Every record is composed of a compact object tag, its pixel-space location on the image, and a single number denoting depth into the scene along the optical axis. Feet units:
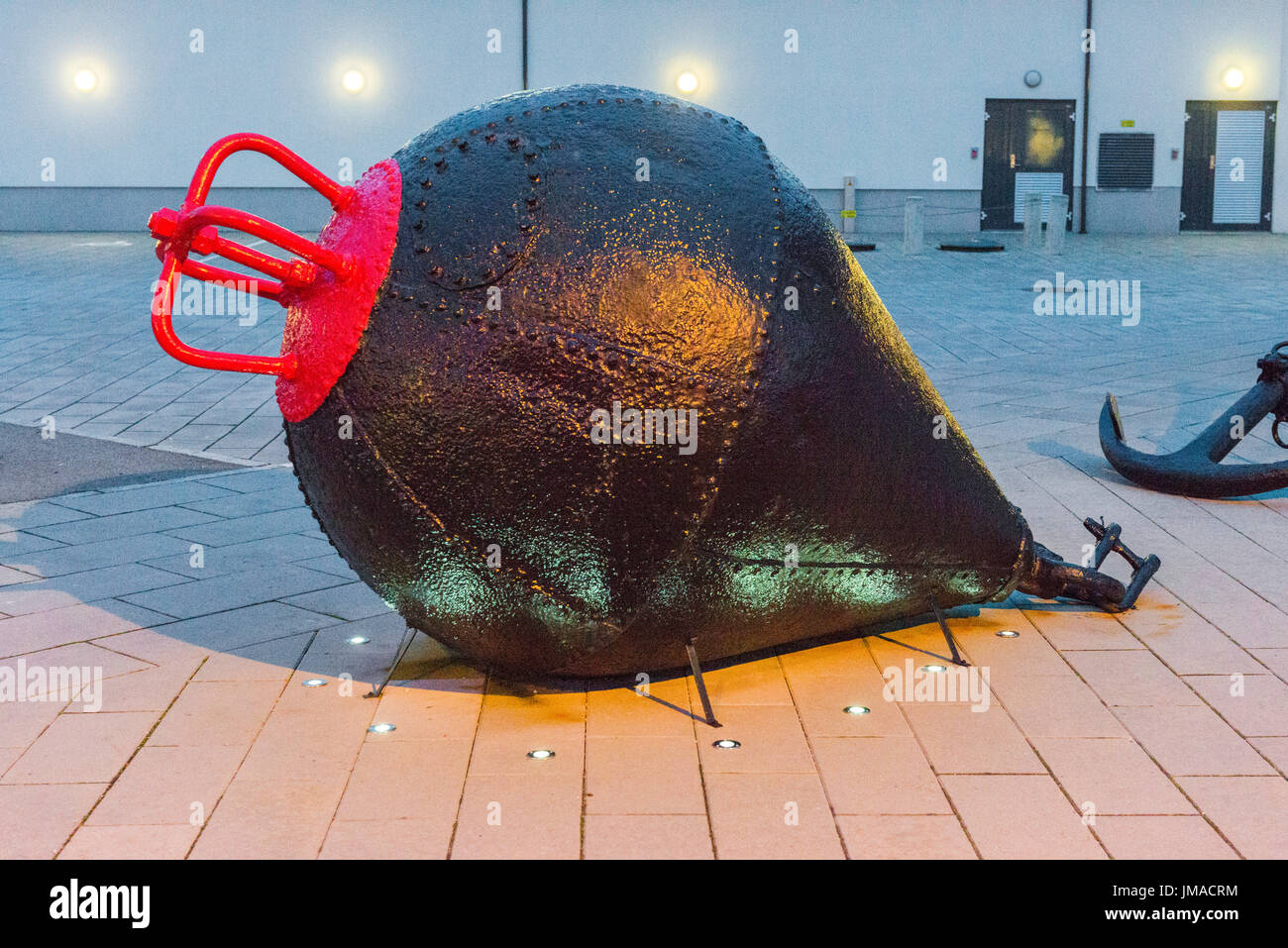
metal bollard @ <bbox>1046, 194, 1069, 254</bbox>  62.49
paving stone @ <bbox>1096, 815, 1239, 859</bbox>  9.95
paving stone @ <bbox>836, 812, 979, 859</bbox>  10.02
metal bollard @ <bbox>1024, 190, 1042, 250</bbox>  65.57
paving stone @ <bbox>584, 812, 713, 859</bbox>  10.10
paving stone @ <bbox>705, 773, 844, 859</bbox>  10.10
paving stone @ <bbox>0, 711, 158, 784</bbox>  11.51
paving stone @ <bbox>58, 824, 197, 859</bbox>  10.08
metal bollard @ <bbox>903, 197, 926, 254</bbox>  63.98
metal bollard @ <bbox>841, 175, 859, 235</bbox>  72.28
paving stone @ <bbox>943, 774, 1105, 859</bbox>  10.04
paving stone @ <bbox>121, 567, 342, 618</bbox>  15.97
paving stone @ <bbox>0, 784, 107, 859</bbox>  10.19
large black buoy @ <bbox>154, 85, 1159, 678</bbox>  11.19
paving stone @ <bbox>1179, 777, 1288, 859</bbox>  10.09
